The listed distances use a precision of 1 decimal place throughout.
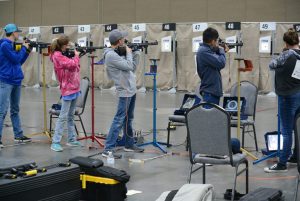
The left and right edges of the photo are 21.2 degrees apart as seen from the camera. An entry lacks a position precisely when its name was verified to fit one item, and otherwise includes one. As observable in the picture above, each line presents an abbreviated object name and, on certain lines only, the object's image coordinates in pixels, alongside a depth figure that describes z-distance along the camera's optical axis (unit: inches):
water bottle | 388.8
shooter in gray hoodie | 397.1
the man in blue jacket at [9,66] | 443.0
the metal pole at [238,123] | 375.9
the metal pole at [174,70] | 941.7
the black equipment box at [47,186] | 248.4
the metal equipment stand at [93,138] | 460.6
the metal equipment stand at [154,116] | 426.2
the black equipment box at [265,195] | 224.7
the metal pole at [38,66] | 1076.0
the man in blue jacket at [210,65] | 370.2
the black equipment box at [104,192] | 292.6
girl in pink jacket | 427.8
